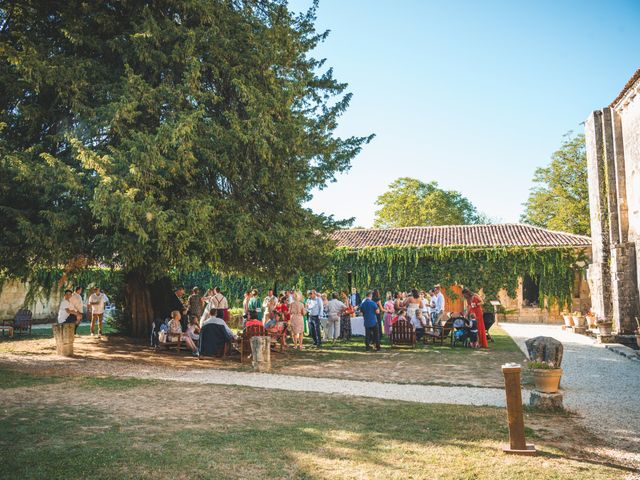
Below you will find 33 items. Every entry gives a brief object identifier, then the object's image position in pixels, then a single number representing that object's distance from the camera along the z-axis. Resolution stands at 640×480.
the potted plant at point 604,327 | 15.98
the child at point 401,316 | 15.47
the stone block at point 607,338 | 15.66
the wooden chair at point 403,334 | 14.67
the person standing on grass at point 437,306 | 17.48
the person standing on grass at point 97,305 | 17.42
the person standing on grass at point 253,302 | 16.46
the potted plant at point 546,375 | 6.78
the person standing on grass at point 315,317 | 15.52
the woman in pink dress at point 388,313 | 17.30
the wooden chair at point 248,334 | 12.23
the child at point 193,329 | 13.30
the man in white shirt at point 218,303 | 12.98
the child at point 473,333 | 15.07
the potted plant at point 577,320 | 20.02
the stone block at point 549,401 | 6.79
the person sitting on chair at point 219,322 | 12.42
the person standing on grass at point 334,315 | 16.39
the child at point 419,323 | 16.12
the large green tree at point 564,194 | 39.62
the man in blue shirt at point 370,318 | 13.80
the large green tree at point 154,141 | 10.57
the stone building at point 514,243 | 26.25
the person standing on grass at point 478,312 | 14.69
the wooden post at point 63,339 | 12.36
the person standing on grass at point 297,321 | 14.59
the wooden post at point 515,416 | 5.05
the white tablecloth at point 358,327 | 18.56
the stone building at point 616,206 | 15.82
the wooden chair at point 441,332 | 15.64
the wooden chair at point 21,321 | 18.25
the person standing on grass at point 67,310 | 13.71
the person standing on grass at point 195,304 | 15.62
